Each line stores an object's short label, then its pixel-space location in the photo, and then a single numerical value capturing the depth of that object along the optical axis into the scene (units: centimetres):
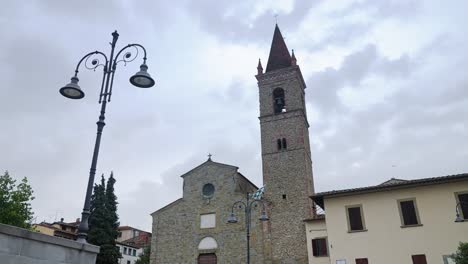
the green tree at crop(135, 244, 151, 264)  4029
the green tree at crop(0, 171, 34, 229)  2408
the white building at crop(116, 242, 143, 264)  5178
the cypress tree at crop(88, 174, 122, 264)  3133
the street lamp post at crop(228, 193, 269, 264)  2882
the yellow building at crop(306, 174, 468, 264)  1806
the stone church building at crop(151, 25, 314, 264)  2798
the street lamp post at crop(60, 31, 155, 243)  830
